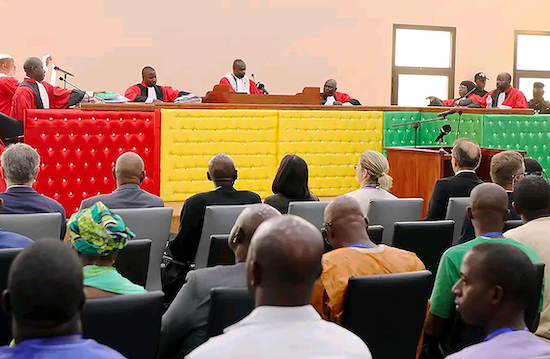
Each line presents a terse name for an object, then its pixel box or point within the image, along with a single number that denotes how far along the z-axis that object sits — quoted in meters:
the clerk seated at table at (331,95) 11.51
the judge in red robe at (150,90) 10.30
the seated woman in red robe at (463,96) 10.91
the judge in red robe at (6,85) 9.02
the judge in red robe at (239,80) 10.79
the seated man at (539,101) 12.11
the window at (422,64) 13.19
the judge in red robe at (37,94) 8.53
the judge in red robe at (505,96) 11.19
